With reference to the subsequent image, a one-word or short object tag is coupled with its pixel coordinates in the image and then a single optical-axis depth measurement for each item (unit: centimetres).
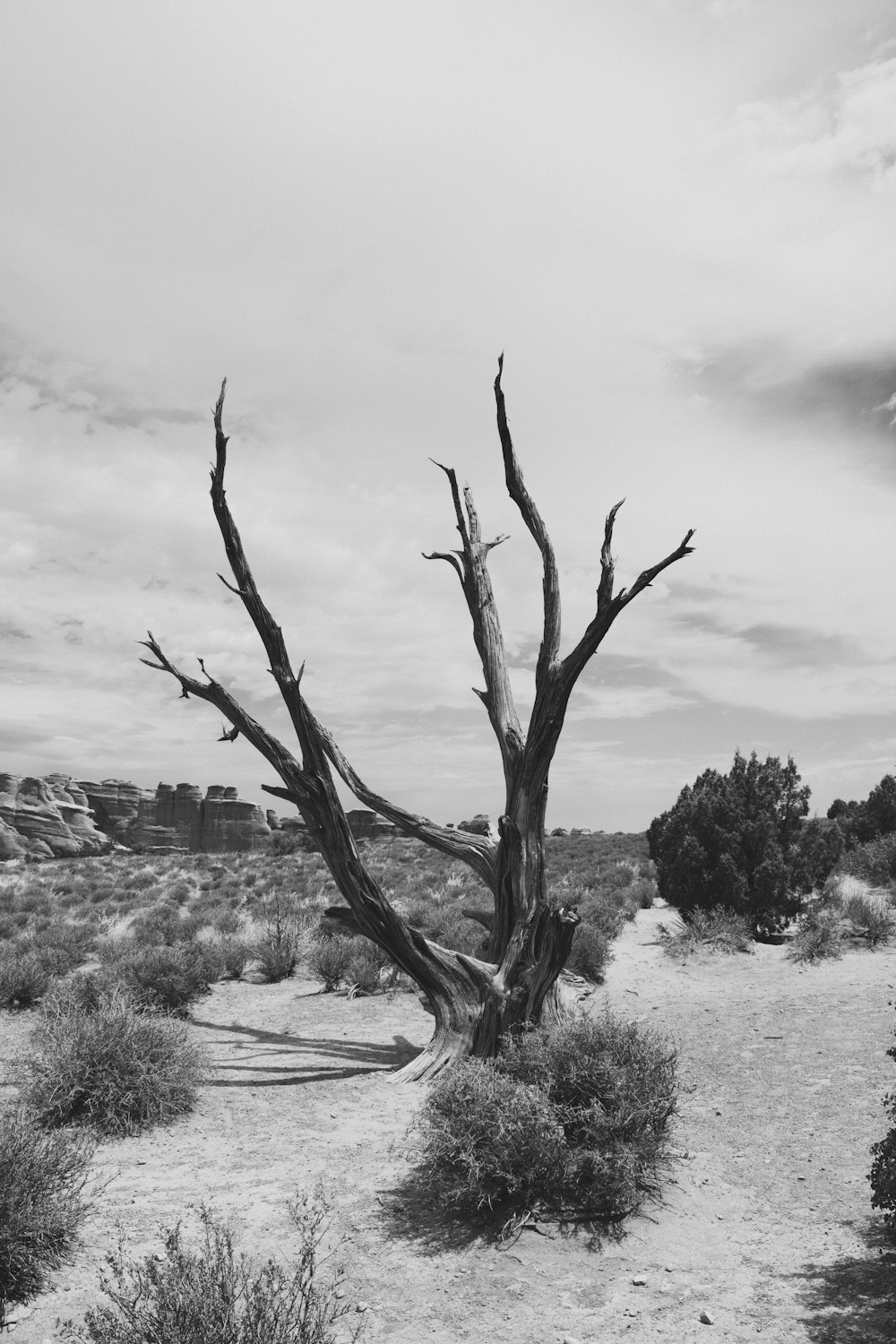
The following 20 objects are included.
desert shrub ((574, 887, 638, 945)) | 1695
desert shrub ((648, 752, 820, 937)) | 1681
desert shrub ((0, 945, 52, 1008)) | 1224
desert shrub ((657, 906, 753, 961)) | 1546
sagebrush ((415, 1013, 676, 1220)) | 587
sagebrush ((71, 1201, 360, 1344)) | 356
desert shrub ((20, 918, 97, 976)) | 1412
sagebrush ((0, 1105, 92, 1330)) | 495
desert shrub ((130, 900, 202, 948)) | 1744
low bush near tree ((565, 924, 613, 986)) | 1392
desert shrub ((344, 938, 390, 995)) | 1388
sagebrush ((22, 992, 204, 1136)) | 756
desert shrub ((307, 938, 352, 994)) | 1407
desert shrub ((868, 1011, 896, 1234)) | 488
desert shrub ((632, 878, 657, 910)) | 2191
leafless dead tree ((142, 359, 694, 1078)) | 920
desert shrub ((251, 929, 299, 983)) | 1495
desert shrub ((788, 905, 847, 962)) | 1410
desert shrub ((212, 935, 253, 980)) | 1501
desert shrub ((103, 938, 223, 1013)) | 1195
